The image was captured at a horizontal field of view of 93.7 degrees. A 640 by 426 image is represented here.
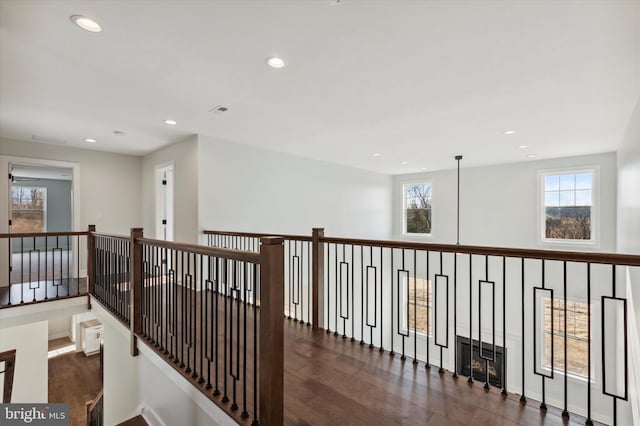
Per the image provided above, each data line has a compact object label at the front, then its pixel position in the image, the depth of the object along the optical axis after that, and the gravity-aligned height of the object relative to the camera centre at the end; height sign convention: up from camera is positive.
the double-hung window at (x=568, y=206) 5.93 +0.15
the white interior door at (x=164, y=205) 5.76 +0.16
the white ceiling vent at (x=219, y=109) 3.53 +1.25
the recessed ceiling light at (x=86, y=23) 1.94 +1.26
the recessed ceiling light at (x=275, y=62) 2.42 +1.25
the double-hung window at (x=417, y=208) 8.37 +0.14
